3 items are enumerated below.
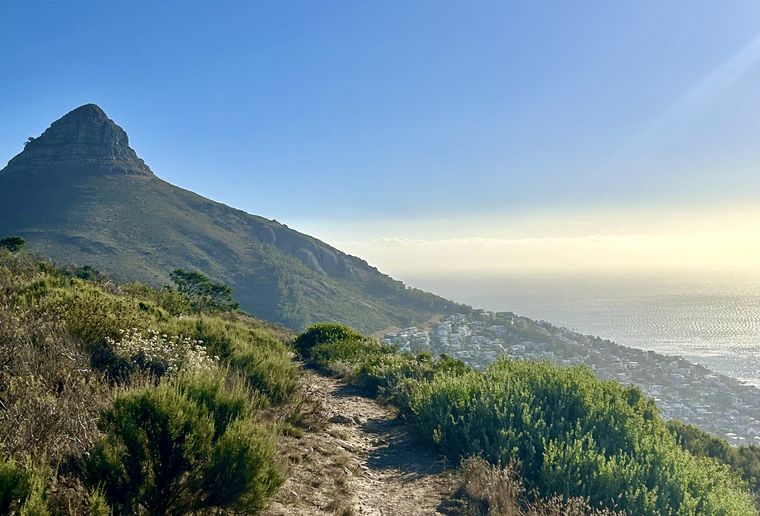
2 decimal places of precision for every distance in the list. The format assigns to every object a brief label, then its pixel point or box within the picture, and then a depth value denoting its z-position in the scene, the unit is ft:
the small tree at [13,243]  89.10
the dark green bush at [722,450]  53.57
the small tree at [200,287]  103.71
